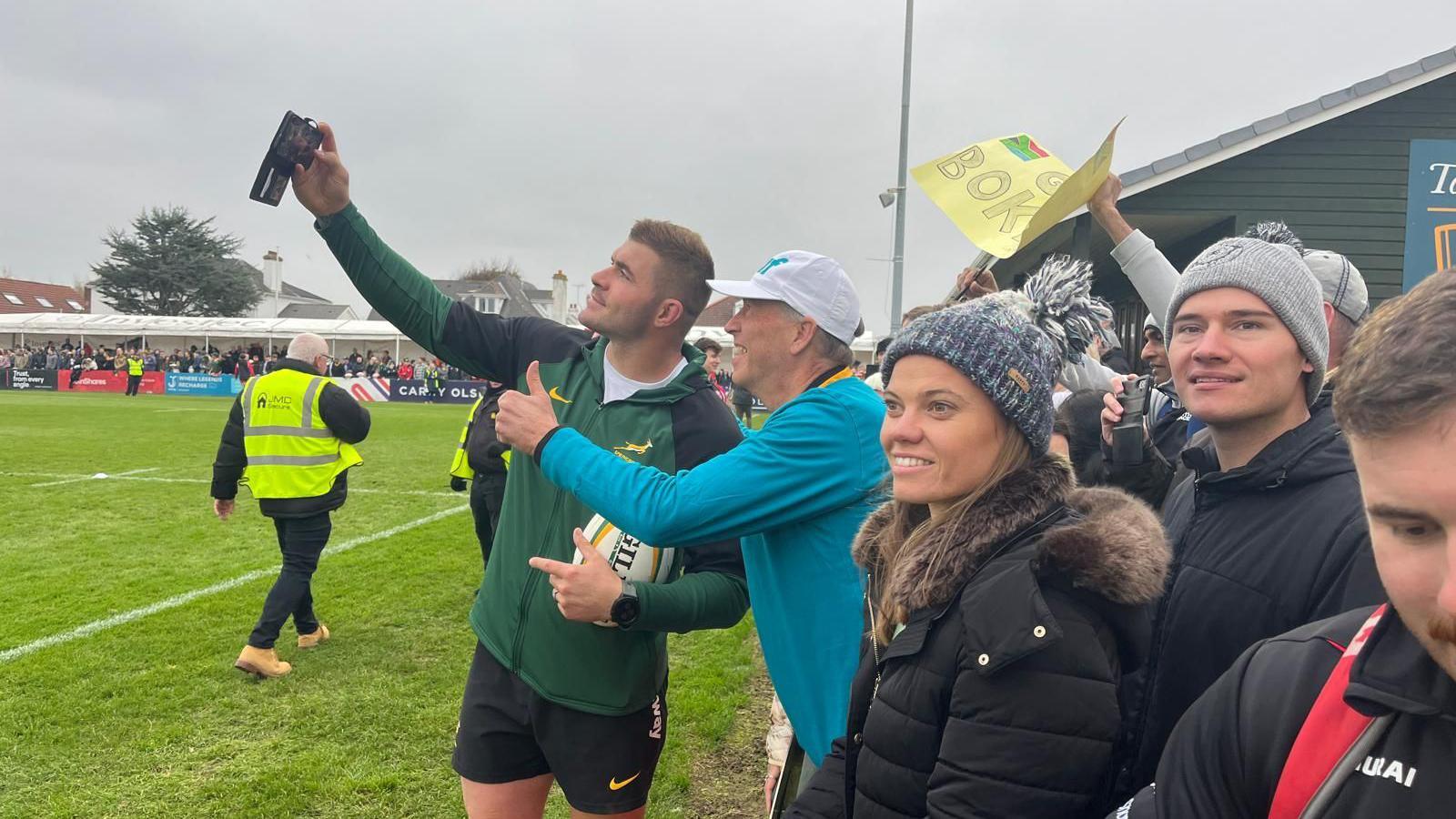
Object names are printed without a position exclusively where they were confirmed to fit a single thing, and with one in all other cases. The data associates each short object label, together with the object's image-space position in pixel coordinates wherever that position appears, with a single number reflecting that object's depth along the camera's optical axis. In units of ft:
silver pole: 53.36
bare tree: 257.63
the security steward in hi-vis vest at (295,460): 18.17
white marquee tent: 140.56
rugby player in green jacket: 7.91
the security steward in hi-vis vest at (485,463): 18.75
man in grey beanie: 4.99
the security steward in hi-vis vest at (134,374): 104.61
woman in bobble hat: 3.95
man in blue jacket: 6.42
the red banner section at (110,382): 115.49
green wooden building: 33.27
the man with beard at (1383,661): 2.61
